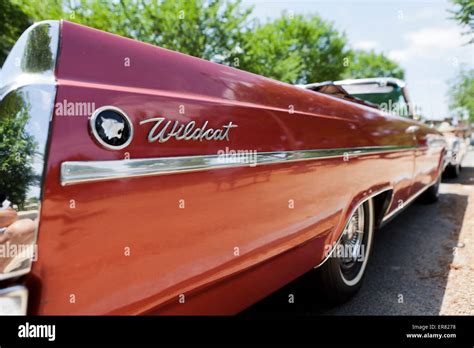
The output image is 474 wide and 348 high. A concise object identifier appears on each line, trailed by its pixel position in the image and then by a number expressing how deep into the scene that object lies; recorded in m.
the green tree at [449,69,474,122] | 31.45
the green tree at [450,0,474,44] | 10.52
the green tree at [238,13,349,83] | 15.73
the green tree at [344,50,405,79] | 39.32
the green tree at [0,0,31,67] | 12.70
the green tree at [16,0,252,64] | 12.23
